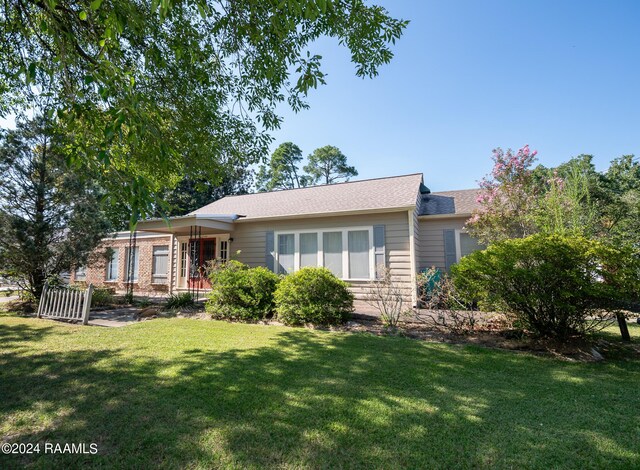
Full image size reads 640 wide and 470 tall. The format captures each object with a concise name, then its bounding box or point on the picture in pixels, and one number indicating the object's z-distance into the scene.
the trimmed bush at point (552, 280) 4.77
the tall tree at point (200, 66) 3.62
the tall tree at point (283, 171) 35.31
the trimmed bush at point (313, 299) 7.40
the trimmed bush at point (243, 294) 8.22
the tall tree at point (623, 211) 11.46
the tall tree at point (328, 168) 37.81
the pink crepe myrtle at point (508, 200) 9.91
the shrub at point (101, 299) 10.52
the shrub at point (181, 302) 9.89
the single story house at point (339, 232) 9.86
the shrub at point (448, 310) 6.53
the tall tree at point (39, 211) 9.09
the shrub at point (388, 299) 7.13
